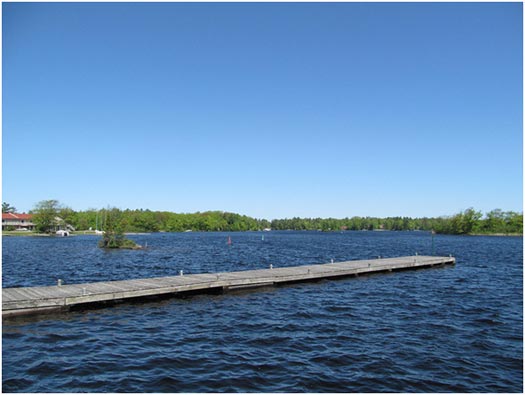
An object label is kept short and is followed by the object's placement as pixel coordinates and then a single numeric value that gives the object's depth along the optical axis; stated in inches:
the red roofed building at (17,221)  6032.5
